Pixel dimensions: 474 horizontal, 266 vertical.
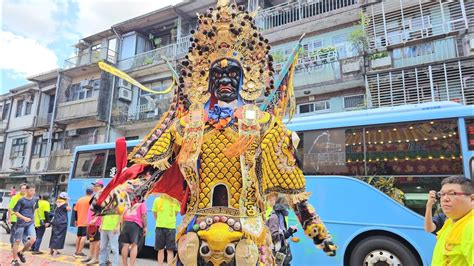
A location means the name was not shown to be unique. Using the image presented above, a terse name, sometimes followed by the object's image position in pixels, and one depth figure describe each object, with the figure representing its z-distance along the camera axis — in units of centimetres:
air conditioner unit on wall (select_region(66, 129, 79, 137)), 2108
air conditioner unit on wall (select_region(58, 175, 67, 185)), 2034
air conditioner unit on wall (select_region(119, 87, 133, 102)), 1988
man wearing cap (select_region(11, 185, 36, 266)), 642
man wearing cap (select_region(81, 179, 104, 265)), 720
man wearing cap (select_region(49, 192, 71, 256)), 816
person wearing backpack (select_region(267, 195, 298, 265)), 430
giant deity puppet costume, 219
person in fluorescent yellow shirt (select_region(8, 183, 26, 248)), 676
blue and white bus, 550
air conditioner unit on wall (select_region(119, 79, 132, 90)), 2027
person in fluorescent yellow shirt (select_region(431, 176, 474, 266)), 234
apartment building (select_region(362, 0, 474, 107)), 1080
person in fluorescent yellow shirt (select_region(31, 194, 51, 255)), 847
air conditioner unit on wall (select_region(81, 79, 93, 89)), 2099
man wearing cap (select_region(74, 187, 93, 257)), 794
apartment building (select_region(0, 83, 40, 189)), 2366
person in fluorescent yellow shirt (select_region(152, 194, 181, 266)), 620
